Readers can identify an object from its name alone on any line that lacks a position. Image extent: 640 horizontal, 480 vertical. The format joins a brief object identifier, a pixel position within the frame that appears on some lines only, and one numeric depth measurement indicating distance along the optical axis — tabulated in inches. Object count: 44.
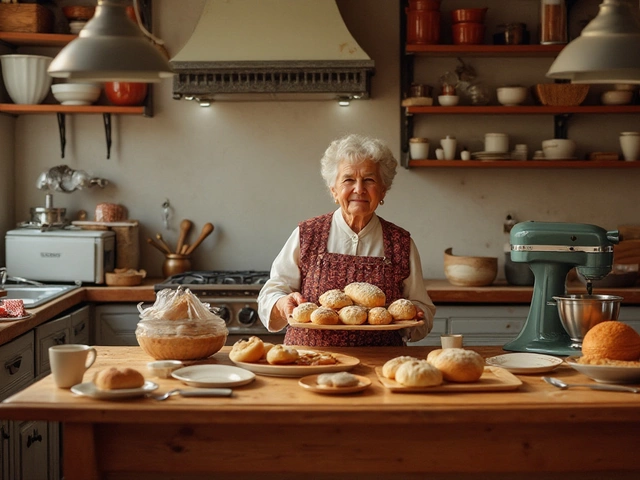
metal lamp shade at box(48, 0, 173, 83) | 89.4
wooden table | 80.8
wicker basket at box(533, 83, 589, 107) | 181.5
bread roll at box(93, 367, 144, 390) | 82.0
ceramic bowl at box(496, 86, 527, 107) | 182.4
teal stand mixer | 111.0
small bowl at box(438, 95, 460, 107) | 182.2
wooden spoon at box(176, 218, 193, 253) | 191.8
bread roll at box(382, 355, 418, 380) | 87.0
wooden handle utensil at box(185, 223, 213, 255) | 191.5
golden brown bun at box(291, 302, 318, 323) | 101.3
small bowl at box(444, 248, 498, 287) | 174.2
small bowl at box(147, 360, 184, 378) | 90.4
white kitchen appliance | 174.4
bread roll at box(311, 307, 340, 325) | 99.5
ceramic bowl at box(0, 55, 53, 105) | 181.8
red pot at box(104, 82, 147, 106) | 184.5
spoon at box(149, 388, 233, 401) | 82.7
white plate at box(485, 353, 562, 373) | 93.2
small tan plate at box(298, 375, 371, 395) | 82.7
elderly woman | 121.8
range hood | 171.6
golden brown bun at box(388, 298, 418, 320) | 102.0
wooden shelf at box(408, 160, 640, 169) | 181.5
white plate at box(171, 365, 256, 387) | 85.7
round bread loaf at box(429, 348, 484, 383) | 86.0
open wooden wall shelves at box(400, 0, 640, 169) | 180.4
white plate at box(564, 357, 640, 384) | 86.4
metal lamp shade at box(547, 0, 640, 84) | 91.4
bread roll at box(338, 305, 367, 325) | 99.8
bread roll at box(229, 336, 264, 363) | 93.9
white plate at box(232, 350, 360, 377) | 90.9
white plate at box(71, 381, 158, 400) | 81.0
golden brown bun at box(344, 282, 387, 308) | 105.4
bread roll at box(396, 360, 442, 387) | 83.3
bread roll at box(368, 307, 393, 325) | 99.6
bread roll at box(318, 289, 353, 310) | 105.0
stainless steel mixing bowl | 103.2
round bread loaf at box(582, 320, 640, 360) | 90.9
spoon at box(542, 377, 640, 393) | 84.8
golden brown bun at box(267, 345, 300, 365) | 92.2
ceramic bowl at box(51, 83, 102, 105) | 183.3
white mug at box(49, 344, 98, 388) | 84.7
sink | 161.0
